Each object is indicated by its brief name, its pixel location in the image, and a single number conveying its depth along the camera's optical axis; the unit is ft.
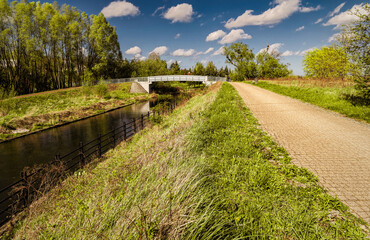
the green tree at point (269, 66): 123.85
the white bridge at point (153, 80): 145.07
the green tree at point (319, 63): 115.05
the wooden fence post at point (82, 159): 24.35
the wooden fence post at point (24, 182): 16.42
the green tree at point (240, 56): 151.76
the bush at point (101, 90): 96.01
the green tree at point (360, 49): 30.66
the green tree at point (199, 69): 270.67
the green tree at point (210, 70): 277.31
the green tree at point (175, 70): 249.65
